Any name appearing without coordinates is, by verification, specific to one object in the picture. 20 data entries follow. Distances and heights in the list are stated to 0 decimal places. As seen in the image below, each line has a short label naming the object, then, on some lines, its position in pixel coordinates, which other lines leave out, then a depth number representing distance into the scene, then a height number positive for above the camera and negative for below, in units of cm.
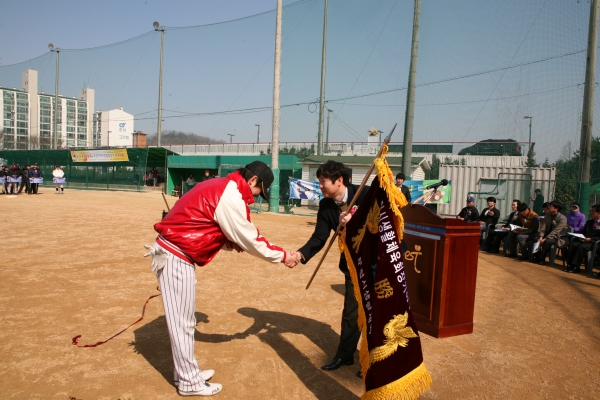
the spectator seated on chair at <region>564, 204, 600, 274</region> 861 -113
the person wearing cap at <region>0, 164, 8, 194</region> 2318 -68
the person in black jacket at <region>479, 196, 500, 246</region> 1109 -87
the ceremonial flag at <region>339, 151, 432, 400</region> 297 -92
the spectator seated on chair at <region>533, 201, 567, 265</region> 916 -92
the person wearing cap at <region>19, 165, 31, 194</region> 2405 -85
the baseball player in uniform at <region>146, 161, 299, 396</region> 323 -57
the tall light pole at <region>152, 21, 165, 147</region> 3153 +634
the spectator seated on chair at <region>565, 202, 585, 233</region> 948 -72
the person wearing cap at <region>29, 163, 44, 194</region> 2412 -60
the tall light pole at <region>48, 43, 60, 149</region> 4314 +892
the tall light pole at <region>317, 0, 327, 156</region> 2358 +455
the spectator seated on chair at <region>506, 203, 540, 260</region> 958 -113
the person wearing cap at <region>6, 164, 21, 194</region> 2333 -64
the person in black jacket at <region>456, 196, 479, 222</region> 1113 -79
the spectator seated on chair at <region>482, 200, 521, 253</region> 1050 -125
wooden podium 448 -97
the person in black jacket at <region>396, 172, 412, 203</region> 1049 +2
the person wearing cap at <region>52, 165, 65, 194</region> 2556 -58
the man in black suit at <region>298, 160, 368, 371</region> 367 -47
